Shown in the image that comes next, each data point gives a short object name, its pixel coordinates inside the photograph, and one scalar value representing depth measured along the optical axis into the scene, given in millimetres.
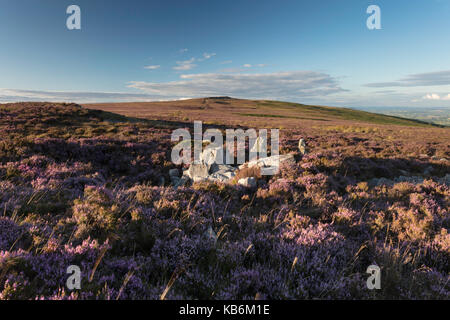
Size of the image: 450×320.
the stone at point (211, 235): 3976
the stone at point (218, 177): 9321
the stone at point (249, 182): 7761
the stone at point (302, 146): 13586
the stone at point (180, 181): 9827
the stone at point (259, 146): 14881
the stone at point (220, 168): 10847
